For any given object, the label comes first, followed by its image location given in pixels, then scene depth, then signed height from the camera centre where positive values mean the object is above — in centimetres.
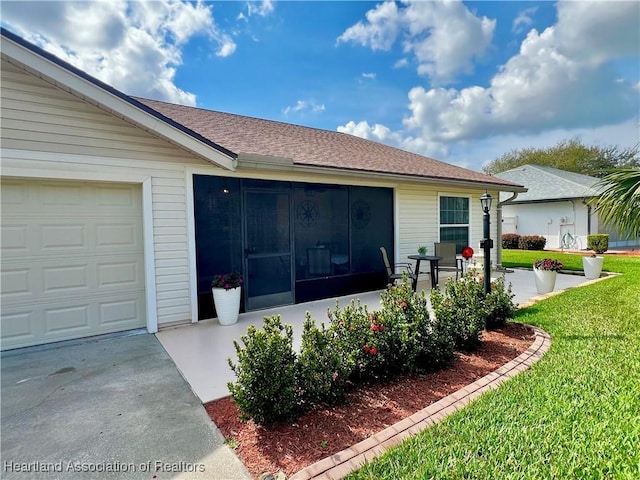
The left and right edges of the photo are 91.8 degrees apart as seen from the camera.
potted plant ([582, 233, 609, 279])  862 -107
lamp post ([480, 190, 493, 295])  480 -24
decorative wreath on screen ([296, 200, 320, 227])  647 +40
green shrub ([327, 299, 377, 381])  295 -108
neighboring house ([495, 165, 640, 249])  1741 +106
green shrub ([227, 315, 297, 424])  237 -116
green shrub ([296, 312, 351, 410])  261 -121
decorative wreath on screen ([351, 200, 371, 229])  738 +41
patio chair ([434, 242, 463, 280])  833 -66
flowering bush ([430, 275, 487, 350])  363 -101
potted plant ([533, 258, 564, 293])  685 -101
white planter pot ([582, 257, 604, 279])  862 -108
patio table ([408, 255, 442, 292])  736 -84
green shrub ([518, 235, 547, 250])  1764 -77
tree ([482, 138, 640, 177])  2902 +708
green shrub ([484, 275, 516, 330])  451 -116
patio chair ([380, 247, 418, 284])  695 -96
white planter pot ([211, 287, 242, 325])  517 -119
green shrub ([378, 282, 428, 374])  316 -107
